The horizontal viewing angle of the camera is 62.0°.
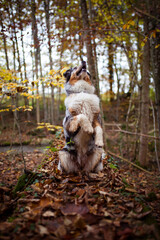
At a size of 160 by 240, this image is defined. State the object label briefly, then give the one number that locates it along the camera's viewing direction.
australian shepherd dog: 2.70
